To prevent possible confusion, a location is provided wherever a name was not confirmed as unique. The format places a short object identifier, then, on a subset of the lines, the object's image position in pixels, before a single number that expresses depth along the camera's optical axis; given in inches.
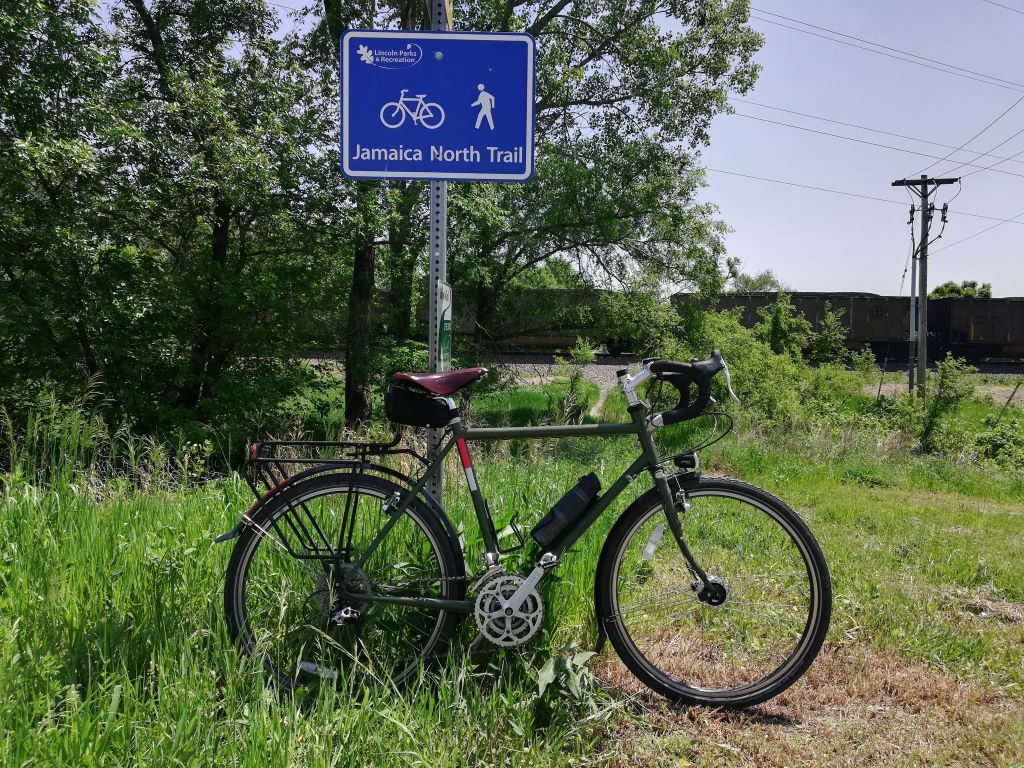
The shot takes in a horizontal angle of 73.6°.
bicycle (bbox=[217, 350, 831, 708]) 94.4
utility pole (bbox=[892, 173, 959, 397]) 917.2
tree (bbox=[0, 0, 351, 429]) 384.5
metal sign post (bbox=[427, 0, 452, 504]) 106.9
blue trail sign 103.0
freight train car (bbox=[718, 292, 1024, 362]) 1284.4
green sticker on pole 109.0
